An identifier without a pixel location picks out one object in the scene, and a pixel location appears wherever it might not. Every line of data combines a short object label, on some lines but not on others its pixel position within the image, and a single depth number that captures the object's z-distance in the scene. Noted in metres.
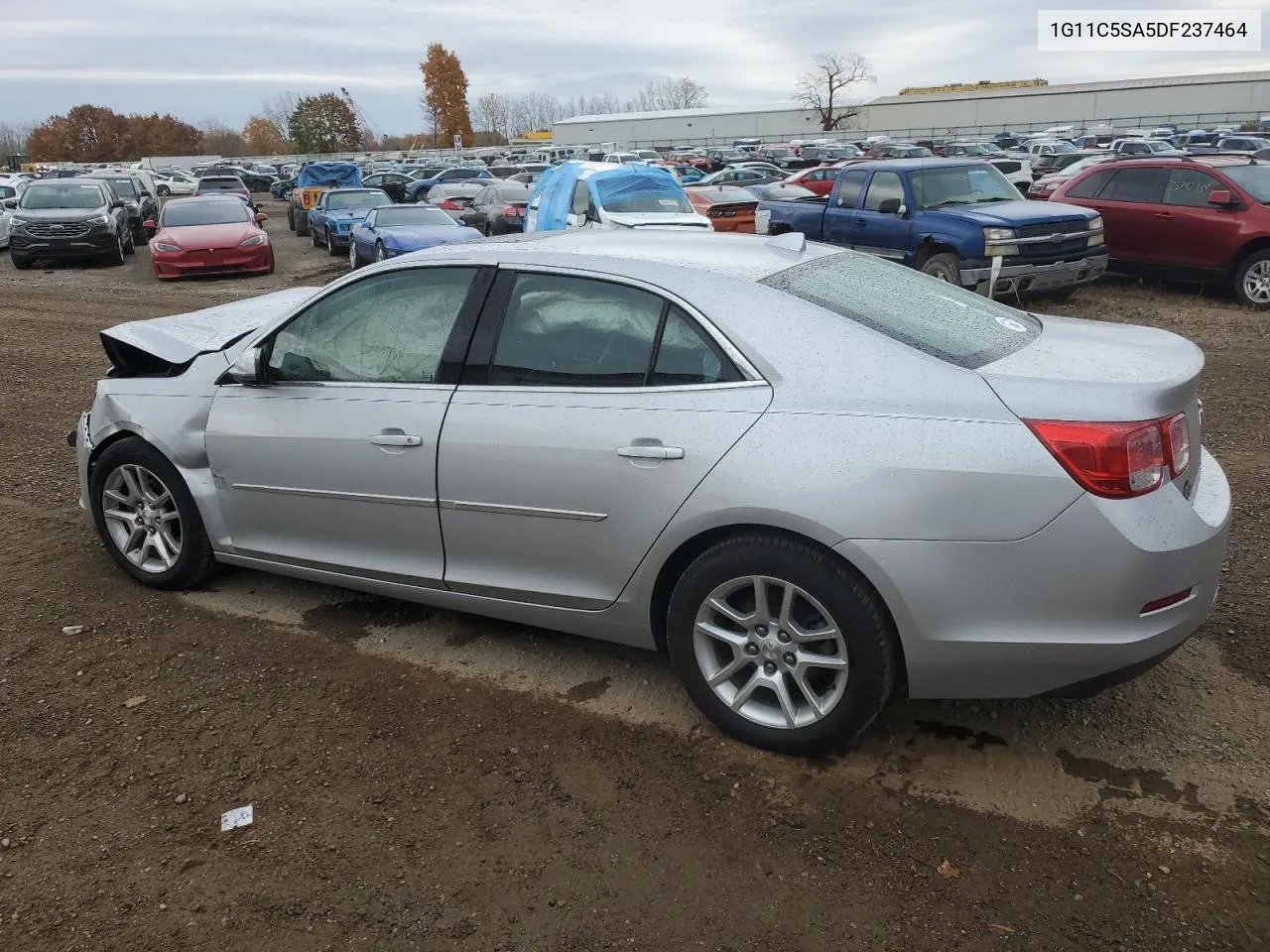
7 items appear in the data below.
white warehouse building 69.12
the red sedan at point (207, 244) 15.92
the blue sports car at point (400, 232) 14.71
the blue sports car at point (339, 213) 19.31
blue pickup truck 10.74
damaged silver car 2.79
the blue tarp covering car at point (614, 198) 13.59
